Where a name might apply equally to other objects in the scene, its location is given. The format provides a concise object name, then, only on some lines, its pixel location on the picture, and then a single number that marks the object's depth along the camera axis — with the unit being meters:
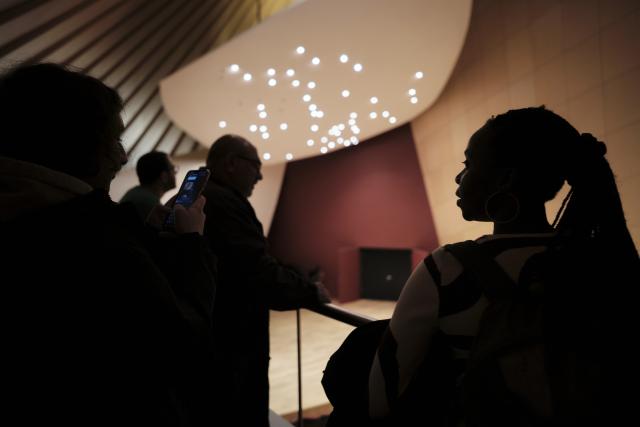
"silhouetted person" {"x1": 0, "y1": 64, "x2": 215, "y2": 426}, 0.56
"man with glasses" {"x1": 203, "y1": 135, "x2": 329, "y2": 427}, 1.40
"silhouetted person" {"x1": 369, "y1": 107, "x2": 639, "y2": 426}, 0.63
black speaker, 7.74
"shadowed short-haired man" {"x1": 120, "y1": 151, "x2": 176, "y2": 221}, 2.23
